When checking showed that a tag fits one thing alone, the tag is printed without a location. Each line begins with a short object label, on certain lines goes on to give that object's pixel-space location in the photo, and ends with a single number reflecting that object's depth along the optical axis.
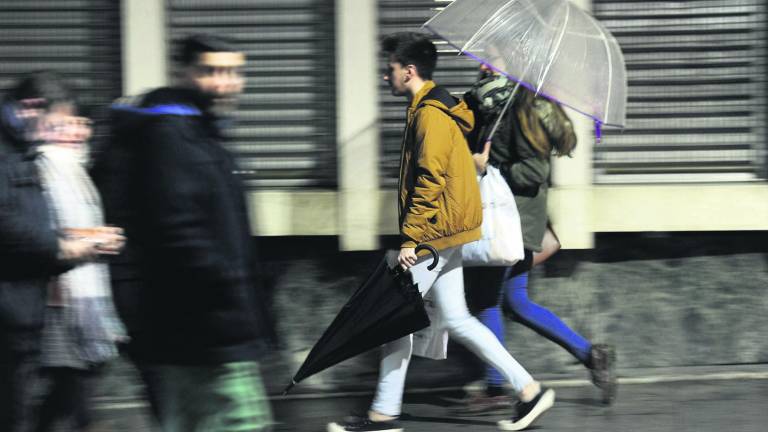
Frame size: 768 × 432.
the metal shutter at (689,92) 13.99
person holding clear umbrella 12.02
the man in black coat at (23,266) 7.73
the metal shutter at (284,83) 13.71
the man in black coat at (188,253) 6.99
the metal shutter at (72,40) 13.54
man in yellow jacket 10.53
